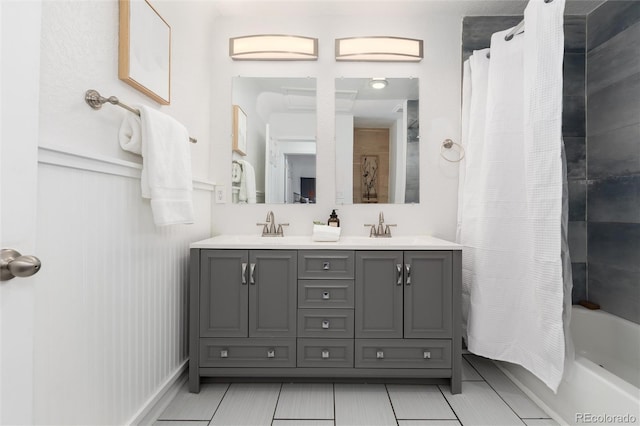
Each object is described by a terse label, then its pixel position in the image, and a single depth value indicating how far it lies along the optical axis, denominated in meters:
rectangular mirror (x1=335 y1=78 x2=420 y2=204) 2.35
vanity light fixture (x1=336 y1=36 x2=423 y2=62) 2.33
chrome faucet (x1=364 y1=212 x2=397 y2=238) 2.31
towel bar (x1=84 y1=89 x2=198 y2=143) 1.19
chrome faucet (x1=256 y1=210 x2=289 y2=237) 2.33
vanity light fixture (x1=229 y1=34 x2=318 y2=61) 2.34
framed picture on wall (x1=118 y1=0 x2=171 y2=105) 1.37
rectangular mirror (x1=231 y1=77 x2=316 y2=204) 2.37
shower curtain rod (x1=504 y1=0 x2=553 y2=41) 1.80
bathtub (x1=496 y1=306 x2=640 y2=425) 1.34
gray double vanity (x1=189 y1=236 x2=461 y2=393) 1.84
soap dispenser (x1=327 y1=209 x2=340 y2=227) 2.27
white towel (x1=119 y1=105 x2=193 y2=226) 1.38
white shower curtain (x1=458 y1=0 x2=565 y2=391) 1.54
